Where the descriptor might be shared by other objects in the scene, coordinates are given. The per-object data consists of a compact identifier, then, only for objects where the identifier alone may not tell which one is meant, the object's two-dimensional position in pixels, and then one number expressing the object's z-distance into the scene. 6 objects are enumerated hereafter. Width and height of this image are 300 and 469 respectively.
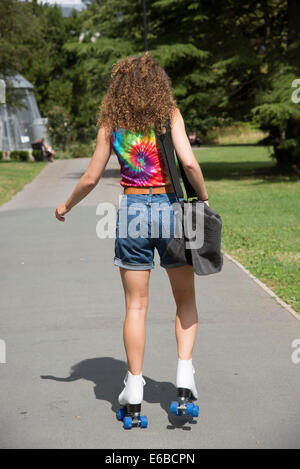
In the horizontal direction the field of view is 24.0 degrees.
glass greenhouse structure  47.50
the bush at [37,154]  41.12
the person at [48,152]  39.47
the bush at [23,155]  41.34
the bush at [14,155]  41.53
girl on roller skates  3.73
